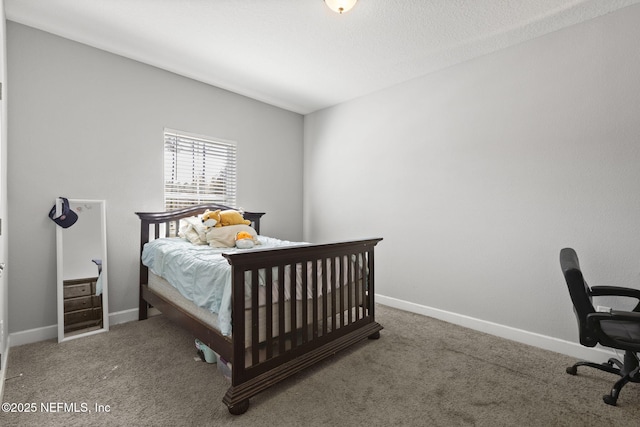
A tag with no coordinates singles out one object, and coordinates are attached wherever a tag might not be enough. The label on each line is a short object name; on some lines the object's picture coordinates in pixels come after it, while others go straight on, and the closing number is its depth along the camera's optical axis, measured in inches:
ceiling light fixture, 78.6
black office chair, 63.4
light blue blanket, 69.3
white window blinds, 125.2
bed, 65.5
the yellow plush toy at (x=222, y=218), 114.2
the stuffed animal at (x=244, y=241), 107.7
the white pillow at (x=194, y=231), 112.5
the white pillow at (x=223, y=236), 109.7
